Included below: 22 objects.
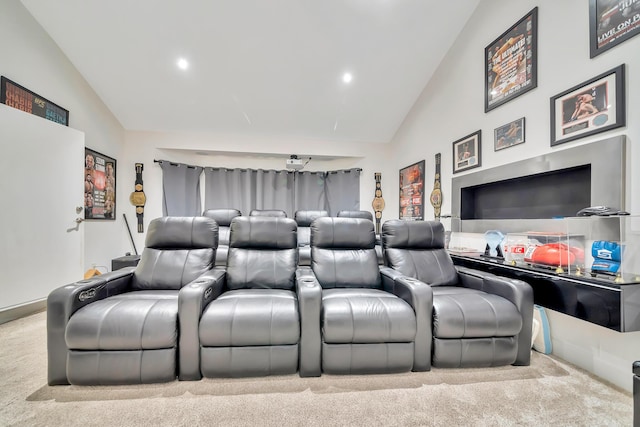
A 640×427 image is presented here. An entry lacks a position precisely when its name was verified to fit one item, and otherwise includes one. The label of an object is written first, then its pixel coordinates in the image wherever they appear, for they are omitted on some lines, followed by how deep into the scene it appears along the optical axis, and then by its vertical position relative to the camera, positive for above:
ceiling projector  4.53 +0.93
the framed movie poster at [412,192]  3.73 +0.35
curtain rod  4.30 +0.88
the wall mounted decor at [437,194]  3.29 +0.26
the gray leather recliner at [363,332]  1.50 -0.72
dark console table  1.27 -0.48
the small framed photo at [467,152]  2.66 +0.70
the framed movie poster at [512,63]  2.09 +1.39
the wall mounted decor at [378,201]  4.88 +0.24
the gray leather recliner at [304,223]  3.52 -0.15
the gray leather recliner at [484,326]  1.55 -0.70
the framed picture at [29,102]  2.35 +1.15
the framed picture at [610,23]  1.46 +1.19
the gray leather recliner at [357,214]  3.98 -0.01
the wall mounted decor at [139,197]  4.23 +0.27
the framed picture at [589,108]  1.52 +0.72
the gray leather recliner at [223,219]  3.19 -0.08
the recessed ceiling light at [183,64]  3.13 +1.91
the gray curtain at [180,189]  4.36 +0.43
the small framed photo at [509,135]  2.20 +0.74
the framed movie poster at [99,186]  3.33 +0.39
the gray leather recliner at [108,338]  1.36 -0.69
